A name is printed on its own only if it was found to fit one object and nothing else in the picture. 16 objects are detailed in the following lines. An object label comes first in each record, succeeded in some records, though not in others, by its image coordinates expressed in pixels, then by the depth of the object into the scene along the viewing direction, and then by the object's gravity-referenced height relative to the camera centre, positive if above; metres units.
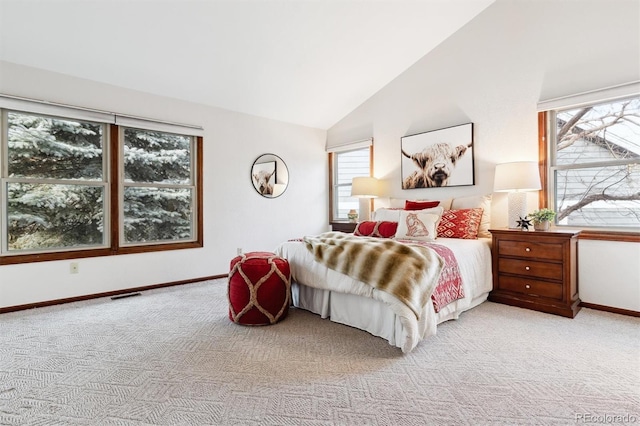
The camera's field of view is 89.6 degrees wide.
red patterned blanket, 2.38 -0.55
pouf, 2.58 -0.62
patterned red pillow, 3.42 -0.13
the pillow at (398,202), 4.51 +0.15
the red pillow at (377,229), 3.58 -0.19
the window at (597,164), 2.88 +0.44
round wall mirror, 4.75 +0.58
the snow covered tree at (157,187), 3.76 +0.33
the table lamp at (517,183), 3.07 +0.28
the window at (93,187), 3.09 +0.31
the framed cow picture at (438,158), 3.87 +0.70
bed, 2.20 -0.60
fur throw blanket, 2.15 -0.38
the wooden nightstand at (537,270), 2.81 -0.55
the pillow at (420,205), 3.86 +0.09
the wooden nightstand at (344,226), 4.72 -0.20
